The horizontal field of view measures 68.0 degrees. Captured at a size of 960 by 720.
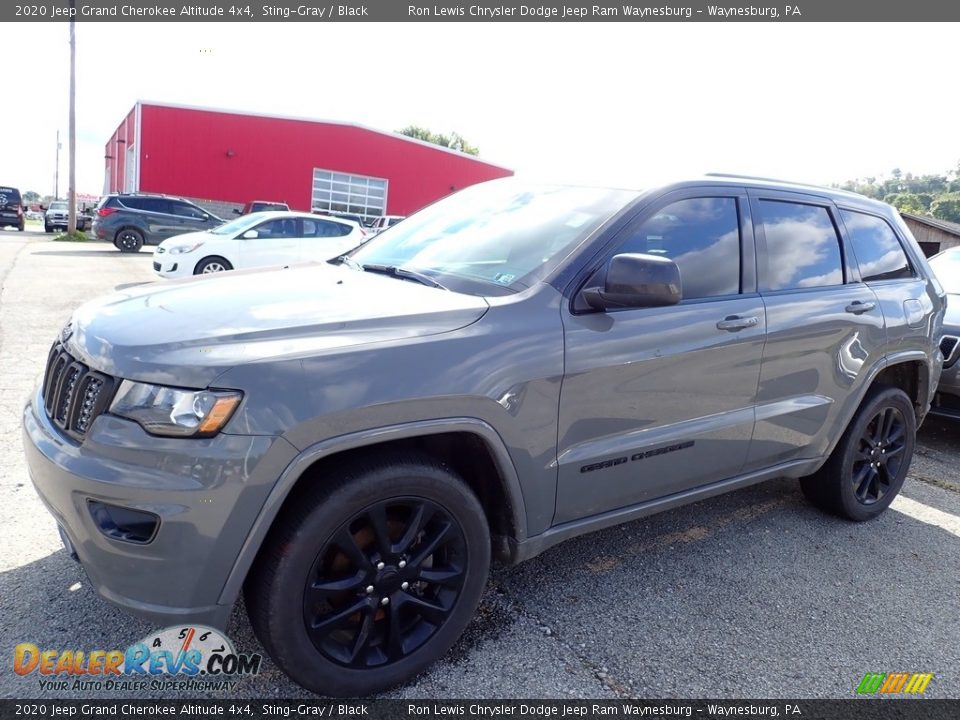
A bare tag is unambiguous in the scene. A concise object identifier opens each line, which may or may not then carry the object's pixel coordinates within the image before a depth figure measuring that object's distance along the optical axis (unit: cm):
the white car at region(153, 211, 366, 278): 1221
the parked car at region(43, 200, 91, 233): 2916
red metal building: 2870
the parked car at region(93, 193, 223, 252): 1956
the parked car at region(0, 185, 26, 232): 2992
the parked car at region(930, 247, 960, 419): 564
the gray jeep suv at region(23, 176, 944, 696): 201
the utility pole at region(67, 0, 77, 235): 2433
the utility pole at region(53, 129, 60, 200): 6985
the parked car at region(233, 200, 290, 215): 2299
